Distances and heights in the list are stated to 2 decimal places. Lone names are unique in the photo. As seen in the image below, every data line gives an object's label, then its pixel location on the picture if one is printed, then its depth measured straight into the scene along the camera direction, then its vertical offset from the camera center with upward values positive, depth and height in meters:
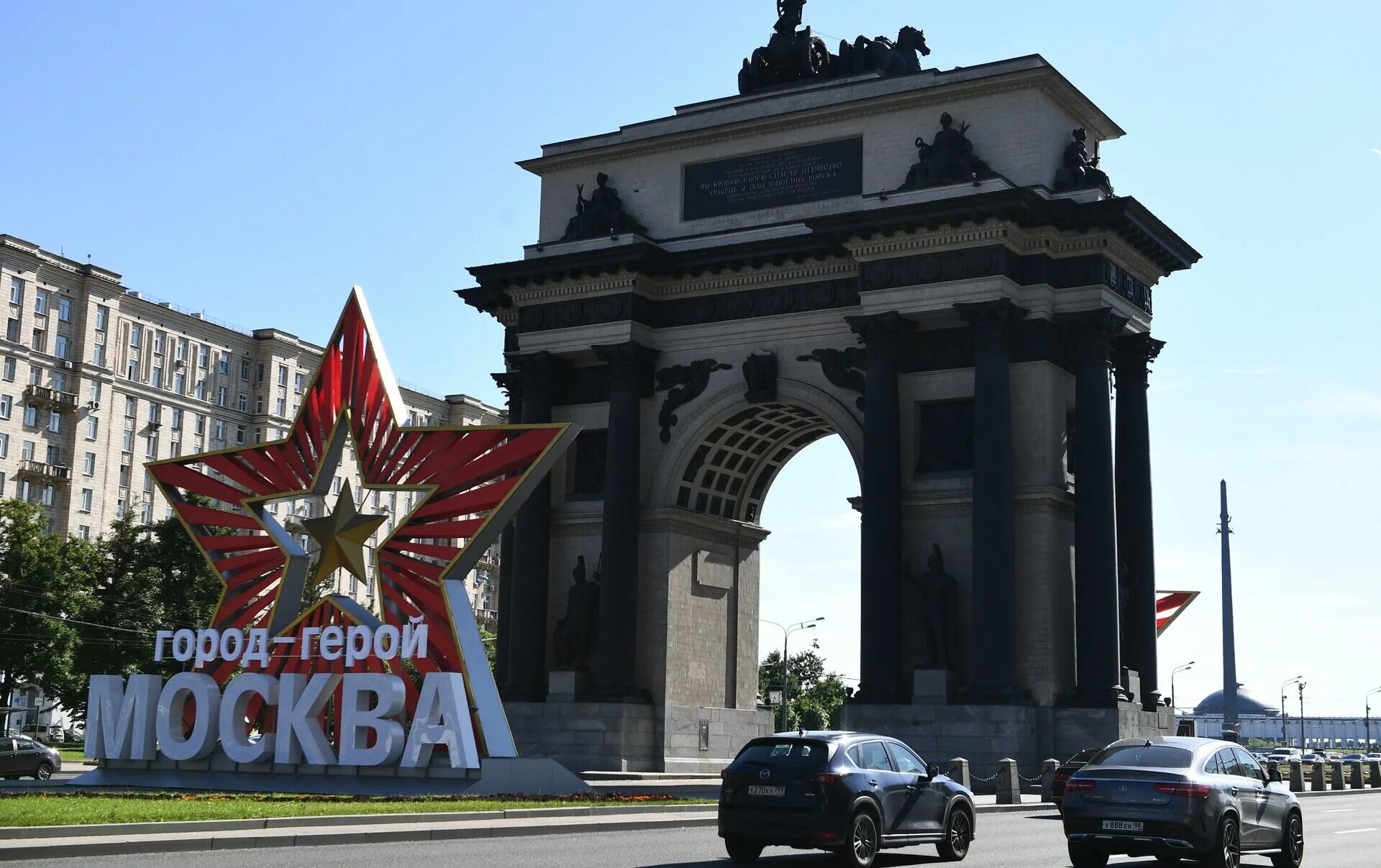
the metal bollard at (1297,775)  54.03 -2.10
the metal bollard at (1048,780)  40.28 -1.82
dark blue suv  22.12 -1.34
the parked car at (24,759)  50.41 -2.20
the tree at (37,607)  71.69 +3.60
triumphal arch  48.31 +9.88
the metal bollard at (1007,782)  40.25 -1.86
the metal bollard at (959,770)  38.12 -1.51
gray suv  22.00 -1.36
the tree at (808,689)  132.25 +1.17
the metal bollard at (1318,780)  56.94 -2.36
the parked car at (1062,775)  37.53 -1.55
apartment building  100.06 +20.22
